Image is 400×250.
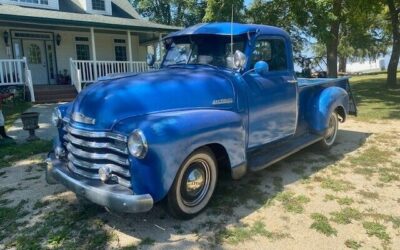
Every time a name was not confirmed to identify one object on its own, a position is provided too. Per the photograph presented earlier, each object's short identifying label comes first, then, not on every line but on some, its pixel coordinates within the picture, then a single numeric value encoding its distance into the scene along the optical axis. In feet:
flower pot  25.59
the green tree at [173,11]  112.68
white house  50.75
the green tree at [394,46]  54.75
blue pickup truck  11.76
